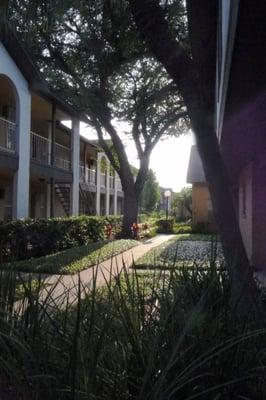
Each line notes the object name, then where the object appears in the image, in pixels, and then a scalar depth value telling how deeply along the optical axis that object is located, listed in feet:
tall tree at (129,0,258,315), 17.81
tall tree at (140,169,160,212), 222.28
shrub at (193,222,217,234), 103.45
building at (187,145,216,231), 107.14
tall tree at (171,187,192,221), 152.83
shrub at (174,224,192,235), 107.86
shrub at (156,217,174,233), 115.55
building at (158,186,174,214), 252.05
